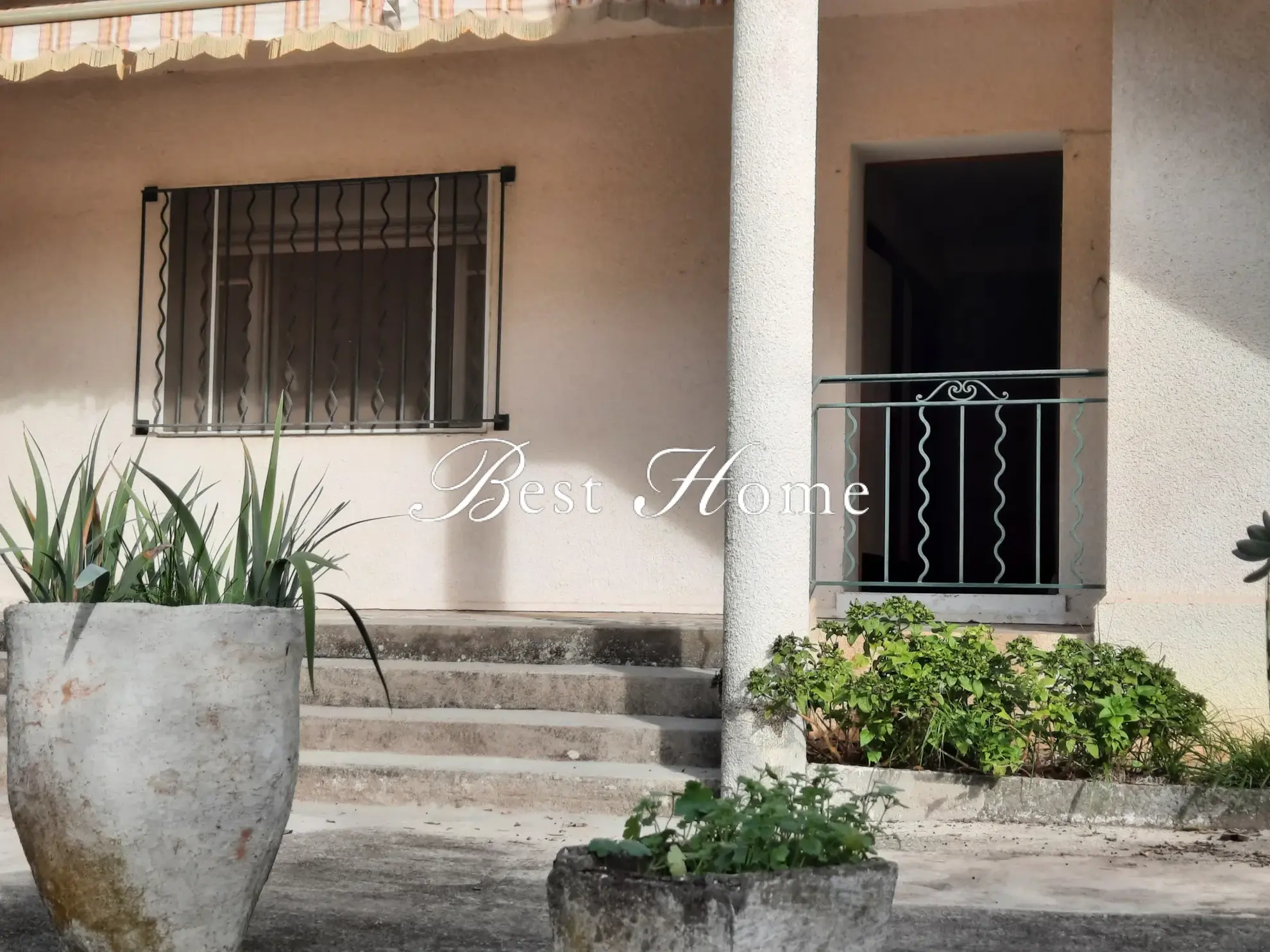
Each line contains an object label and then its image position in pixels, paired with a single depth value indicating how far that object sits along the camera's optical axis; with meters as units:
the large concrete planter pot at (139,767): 2.83
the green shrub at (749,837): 2.41
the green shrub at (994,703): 4.83
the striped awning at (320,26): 5.62
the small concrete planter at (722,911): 2.30
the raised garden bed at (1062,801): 4.73
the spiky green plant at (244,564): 3.03
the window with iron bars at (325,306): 7.43
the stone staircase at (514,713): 5.12
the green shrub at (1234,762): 4.80
